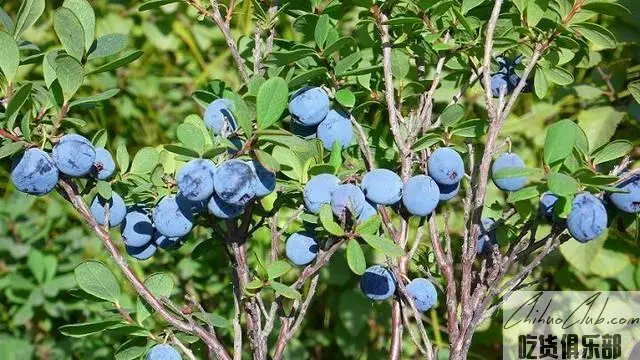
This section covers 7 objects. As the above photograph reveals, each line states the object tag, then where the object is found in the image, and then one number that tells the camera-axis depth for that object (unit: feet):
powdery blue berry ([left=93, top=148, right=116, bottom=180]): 1.61
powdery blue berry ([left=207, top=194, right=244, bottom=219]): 1.54
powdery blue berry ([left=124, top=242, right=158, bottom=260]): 1.65
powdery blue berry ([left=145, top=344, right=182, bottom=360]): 1.58
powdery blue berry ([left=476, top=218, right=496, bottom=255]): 1.67
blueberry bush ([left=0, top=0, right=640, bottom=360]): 1.54
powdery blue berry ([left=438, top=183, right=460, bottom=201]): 1.63
